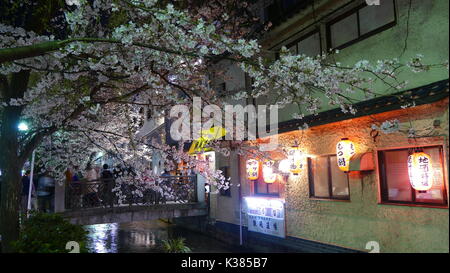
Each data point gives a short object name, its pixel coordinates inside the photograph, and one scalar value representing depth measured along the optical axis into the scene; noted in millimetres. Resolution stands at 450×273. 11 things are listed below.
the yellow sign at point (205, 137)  16480
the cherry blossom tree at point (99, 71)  6078
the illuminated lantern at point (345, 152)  10062
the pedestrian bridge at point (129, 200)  14891
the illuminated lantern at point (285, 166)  12570
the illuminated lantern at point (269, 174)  13600
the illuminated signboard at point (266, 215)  13234
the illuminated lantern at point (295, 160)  12172
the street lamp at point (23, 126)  11771
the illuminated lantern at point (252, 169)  14484
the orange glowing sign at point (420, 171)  7781
